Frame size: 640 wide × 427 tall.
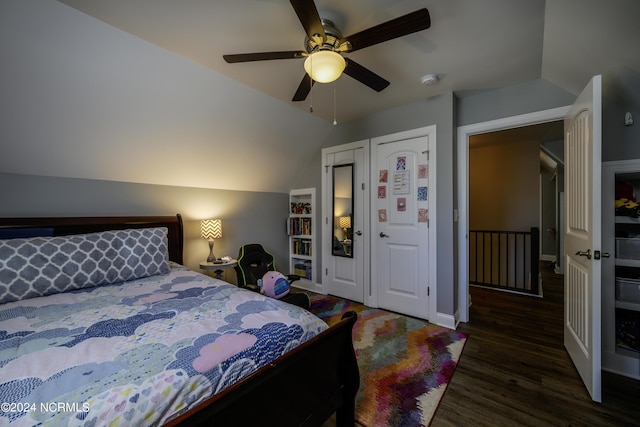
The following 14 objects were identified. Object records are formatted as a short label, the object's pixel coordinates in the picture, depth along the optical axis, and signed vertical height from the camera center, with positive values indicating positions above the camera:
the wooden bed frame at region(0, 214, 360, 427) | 0.80 -0.68
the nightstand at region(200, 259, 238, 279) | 3.04 -0.62
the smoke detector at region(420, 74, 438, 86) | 2.33 +1.23
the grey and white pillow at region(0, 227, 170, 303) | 1.67 -0.35
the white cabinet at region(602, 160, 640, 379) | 1.85 -0.49
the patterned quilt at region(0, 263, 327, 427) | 0.74 -0.53
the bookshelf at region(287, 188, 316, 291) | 3.98 -0.34
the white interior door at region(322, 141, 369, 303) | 3.36 -0.10
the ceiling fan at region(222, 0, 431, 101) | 1.28 +0.97
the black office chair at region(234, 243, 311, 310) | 3.14 -0.64
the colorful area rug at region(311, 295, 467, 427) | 1.59 -1.19
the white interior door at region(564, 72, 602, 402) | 1.59 -0.14
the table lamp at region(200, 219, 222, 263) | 3.17 -0.21
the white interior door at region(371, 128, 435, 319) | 2.86 -0.10
